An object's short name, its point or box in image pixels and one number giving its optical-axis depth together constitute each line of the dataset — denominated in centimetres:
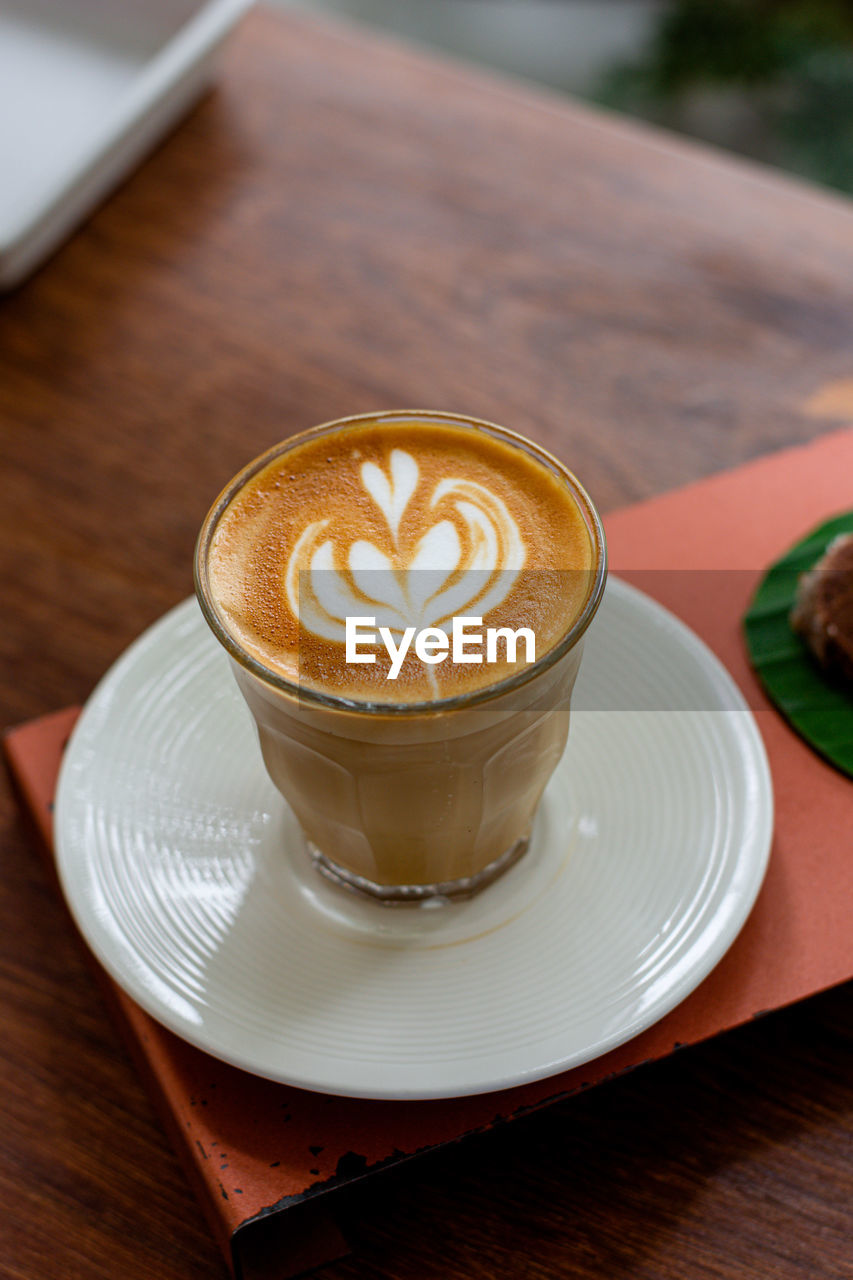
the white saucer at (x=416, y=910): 60
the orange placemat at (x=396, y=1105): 58
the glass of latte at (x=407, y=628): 58
